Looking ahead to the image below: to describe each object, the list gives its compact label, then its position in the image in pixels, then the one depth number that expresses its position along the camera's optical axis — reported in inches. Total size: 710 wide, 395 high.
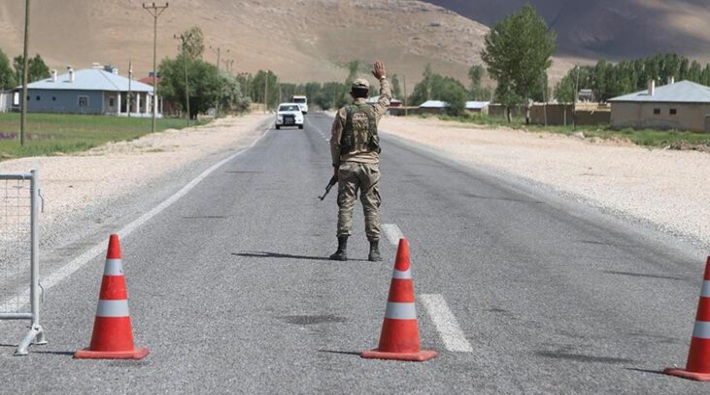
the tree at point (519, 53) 4461.1
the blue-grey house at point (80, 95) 4749.0
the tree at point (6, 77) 5890.8
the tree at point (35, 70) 6496.1
